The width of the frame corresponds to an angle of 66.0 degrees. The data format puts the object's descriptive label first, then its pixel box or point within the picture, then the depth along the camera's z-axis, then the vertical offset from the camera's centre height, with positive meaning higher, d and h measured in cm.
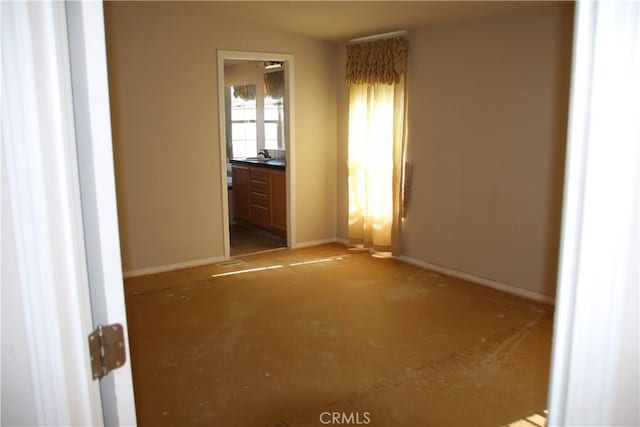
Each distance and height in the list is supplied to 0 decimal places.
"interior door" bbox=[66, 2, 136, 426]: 83 -8
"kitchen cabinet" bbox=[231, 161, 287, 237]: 577 -77
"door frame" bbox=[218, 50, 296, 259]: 479 +2
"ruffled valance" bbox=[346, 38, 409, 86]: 467 +69
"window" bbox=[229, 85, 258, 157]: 715 +17
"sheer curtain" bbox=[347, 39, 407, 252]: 478 -9
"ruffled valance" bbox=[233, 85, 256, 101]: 704 +59
